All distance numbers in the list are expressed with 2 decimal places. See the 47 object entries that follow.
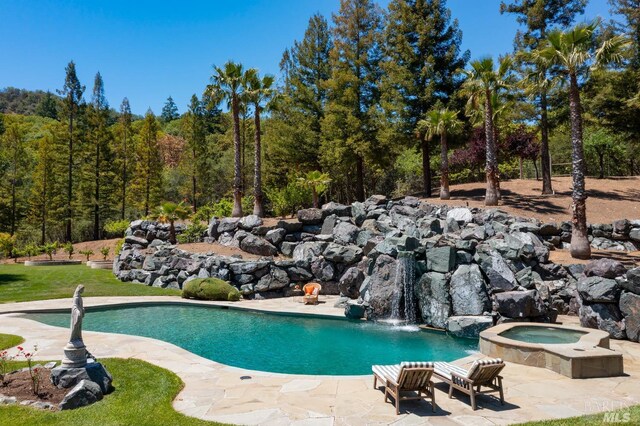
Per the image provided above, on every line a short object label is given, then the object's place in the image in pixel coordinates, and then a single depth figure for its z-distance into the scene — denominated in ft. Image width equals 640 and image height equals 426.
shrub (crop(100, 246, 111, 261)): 93.97
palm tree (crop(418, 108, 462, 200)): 82.28
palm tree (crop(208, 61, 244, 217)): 82.84
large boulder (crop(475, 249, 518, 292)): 44.16
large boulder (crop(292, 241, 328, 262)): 66.33
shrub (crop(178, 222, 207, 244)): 83.71
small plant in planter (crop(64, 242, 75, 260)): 100.53
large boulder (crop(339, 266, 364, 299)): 57.98
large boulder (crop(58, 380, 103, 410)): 20.74
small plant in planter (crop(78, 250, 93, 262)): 96.27
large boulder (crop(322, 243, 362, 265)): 62.90
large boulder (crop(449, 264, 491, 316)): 43.62
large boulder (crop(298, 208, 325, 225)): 76.48
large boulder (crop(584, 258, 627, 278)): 38.50
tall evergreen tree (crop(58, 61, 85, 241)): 127.03
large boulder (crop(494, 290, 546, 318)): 41.09
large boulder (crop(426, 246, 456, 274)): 47.62
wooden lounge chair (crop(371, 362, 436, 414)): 20.75
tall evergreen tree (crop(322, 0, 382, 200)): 98.99
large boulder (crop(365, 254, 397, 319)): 49.34
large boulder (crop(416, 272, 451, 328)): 45.29
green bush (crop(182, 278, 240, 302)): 59.11
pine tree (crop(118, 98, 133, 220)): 139.07
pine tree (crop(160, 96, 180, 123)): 326.03
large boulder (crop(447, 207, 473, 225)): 68.74
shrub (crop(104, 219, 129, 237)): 115.03
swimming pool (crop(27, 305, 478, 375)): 32.83
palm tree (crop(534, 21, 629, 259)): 54.54
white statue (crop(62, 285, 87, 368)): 23.04
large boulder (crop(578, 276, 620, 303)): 37.73
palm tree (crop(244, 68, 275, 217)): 83.56
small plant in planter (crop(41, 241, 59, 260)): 97.66
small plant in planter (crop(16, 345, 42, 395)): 22.29
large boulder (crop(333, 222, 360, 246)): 69.77
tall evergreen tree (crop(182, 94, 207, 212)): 133.24
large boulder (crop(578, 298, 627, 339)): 37.32
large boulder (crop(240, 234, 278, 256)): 73.05
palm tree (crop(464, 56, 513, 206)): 74.54
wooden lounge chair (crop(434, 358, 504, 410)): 21.54
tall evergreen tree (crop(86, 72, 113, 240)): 130.93
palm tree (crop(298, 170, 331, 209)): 84.99
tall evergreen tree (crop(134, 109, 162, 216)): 133.08
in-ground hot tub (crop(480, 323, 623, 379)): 26.73
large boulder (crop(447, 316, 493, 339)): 41.06
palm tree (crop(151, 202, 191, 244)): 78.95
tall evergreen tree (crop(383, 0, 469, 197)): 91.71
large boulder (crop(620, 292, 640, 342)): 35.96
